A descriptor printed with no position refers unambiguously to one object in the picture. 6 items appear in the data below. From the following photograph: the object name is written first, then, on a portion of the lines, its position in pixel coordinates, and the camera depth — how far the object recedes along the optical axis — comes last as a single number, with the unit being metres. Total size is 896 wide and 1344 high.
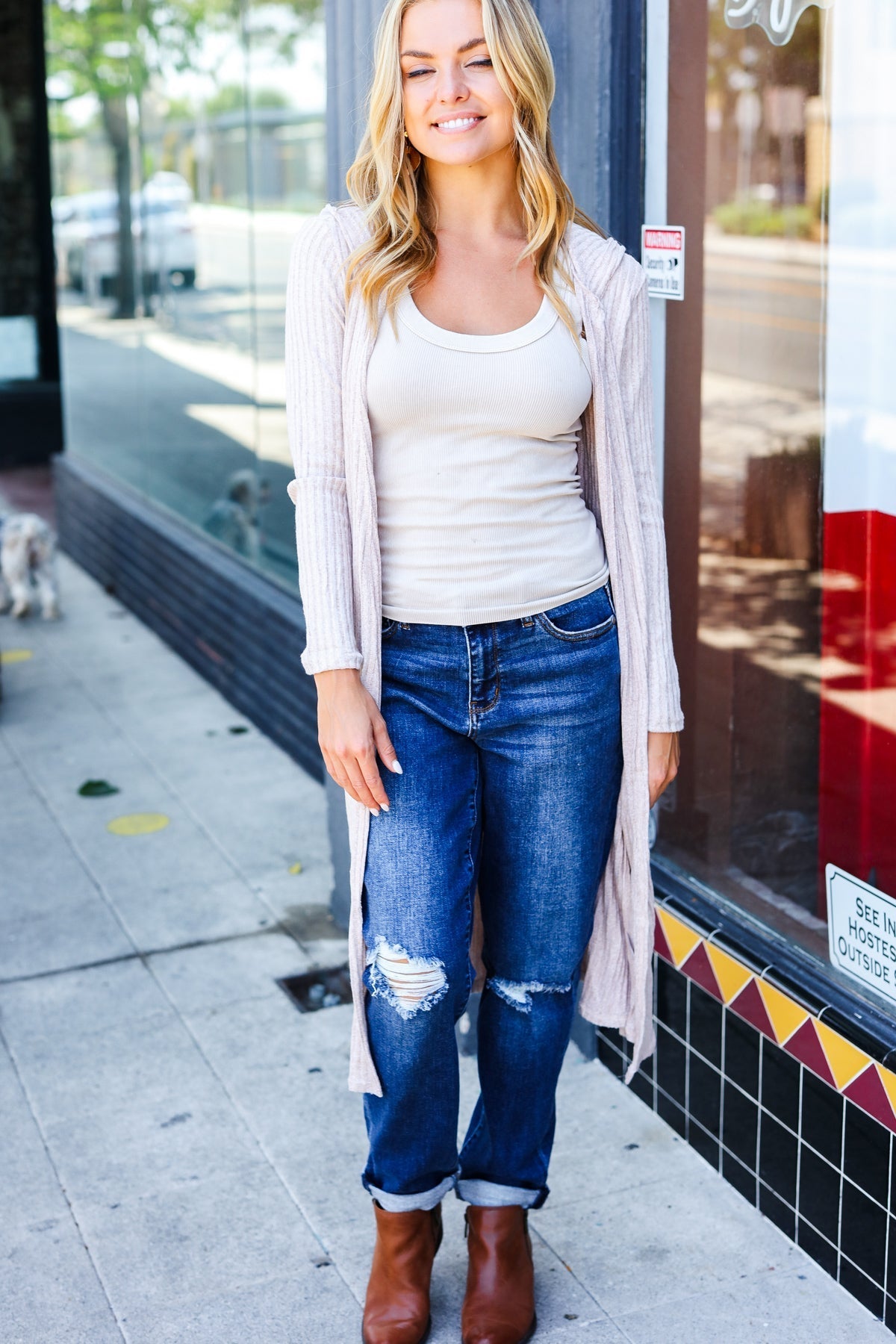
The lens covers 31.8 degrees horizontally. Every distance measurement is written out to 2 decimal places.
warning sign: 3.33
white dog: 7.72
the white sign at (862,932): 2.82
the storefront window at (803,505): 2.96
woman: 2.33
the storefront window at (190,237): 5.98
